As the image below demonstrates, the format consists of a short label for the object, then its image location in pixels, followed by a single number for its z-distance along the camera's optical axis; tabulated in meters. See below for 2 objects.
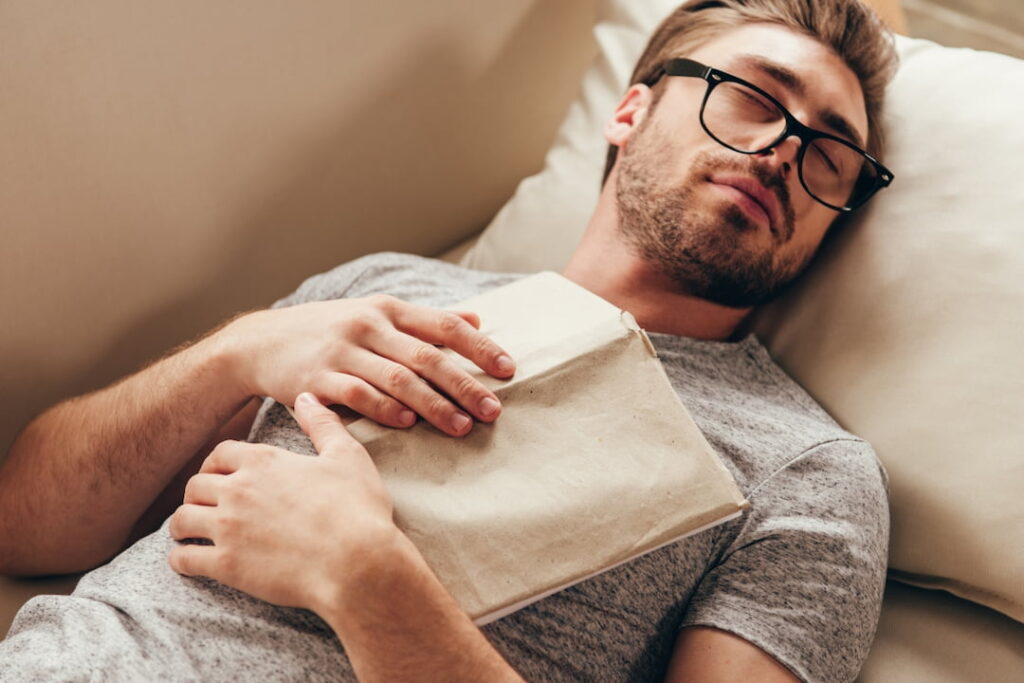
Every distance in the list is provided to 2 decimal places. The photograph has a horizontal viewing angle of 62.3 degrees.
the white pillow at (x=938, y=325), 0.91
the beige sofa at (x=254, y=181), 0.96
